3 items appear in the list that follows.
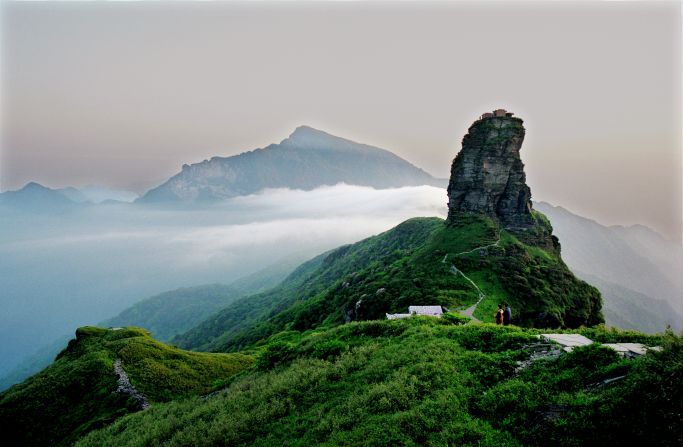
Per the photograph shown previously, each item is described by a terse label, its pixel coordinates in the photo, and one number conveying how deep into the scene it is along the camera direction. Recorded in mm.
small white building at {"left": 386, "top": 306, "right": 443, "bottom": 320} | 37297
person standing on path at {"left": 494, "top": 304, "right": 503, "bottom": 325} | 26198
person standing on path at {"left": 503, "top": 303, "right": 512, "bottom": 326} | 27297
